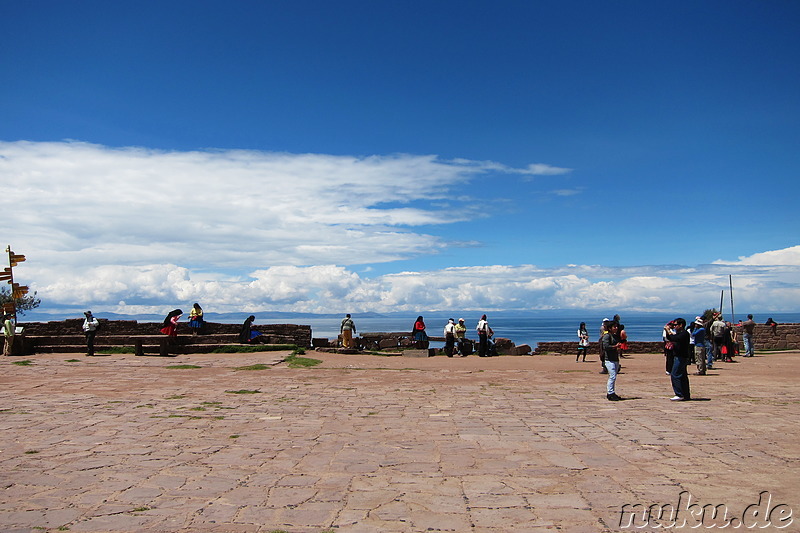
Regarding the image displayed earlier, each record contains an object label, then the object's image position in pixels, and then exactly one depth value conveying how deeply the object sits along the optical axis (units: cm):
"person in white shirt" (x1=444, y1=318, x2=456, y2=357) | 2472
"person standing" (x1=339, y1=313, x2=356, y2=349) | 2564
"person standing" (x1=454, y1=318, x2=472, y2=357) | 2470
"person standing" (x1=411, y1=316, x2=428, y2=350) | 2694
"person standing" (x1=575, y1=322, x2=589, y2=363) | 2288
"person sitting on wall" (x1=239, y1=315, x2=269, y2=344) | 2427
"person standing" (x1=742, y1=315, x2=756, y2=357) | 2531
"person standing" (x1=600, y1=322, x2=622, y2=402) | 1197
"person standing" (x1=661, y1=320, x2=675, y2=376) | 1523
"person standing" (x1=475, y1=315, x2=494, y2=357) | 2420
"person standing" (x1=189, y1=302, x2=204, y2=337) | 2534
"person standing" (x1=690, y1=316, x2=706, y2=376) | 1565
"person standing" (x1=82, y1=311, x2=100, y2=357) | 2117
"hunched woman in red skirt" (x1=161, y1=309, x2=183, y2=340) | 2197
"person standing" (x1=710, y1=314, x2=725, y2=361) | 2066
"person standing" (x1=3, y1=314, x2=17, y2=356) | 2166
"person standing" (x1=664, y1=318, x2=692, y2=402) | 1153
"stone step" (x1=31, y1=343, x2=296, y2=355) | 2278
